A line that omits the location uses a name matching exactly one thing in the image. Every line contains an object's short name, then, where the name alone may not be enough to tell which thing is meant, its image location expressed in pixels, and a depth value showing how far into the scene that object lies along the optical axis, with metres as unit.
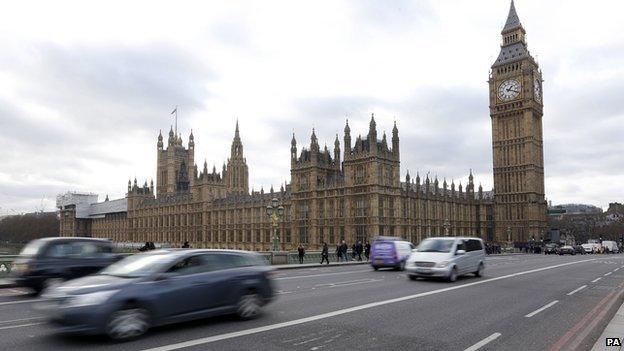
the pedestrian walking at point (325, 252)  32.78
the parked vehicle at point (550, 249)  62.75
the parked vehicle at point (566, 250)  59.44
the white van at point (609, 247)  73.22
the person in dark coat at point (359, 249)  37.45
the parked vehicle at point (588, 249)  67.88
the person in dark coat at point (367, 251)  37.77
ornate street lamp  32.45
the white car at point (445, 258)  18.52
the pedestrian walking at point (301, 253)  32.41
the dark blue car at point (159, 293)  8.04
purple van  26.17
